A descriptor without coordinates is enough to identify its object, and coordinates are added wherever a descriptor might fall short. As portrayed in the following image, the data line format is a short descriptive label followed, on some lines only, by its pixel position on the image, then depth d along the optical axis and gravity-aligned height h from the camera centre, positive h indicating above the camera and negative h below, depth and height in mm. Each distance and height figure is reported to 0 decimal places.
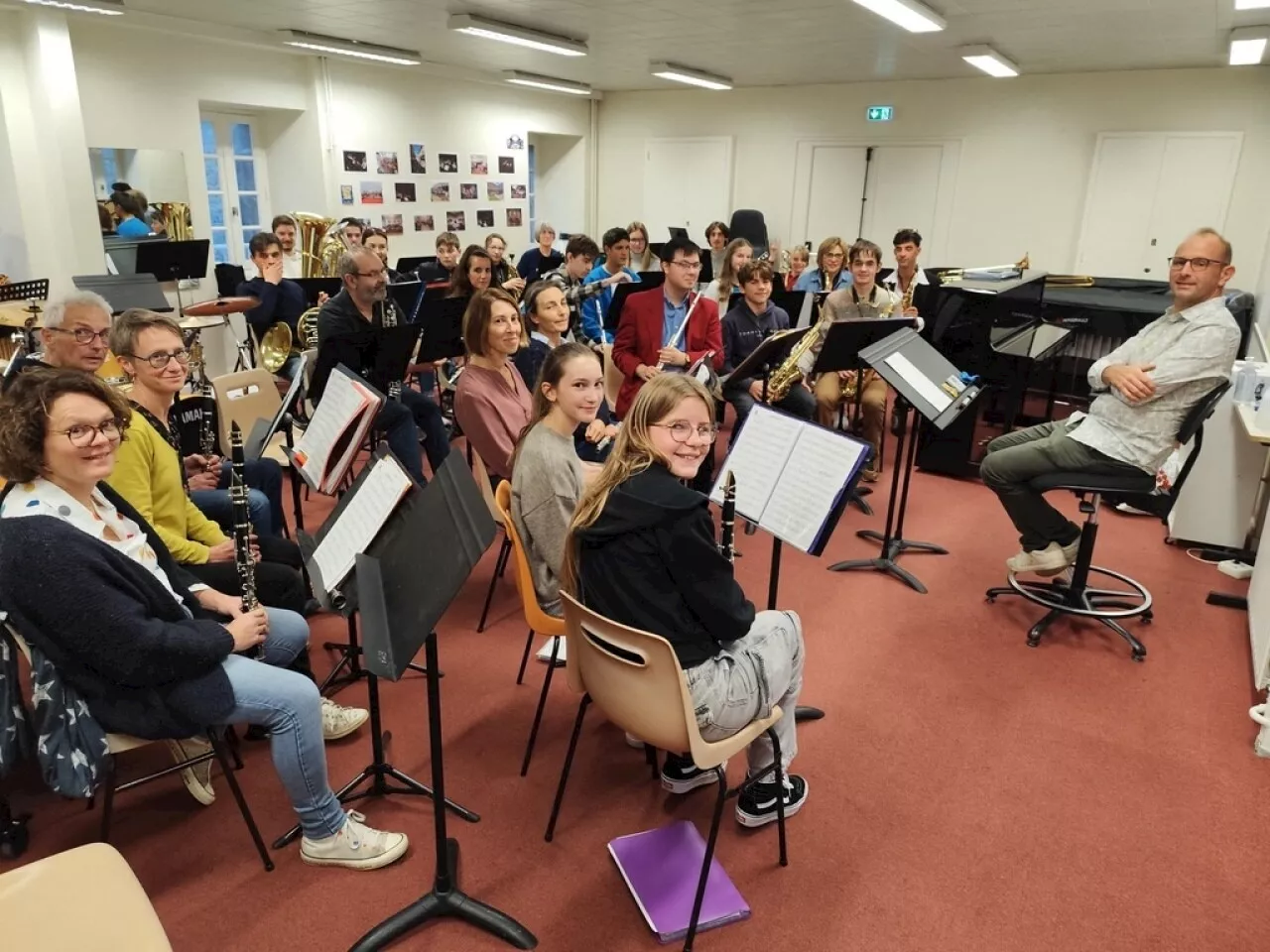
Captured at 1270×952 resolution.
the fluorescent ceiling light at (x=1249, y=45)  6340 +1533
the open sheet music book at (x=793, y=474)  2480 -745
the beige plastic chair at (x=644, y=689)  1885 -1076
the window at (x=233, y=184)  8367 +247
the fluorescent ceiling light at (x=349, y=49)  7516 +1502
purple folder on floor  2146 -1715
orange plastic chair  2469 -1091
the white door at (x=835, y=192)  10547 +448
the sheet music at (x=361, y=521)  1940 -708
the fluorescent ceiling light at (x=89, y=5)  5898 +1386
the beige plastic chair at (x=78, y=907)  1203 -1006
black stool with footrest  3336 -1545
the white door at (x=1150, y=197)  8328 +415
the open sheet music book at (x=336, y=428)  2689 -697
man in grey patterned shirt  3141 -551
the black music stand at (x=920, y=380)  3592 -636
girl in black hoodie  1983 -813
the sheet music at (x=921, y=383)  3629 -644
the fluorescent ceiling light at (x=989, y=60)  7539 +1589
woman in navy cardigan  1844 -924
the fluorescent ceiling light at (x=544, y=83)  10200 +1667
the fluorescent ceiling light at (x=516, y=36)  6676 +1518
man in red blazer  4598 -567
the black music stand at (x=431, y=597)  1701 -772
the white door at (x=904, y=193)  10016 +442
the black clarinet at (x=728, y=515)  2322 -781
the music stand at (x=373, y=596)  1856 -870
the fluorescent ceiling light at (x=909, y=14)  5730 +1497
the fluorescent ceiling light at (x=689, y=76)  9117 +1642
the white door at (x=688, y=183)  11523 +548
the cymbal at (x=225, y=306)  5445 -625
